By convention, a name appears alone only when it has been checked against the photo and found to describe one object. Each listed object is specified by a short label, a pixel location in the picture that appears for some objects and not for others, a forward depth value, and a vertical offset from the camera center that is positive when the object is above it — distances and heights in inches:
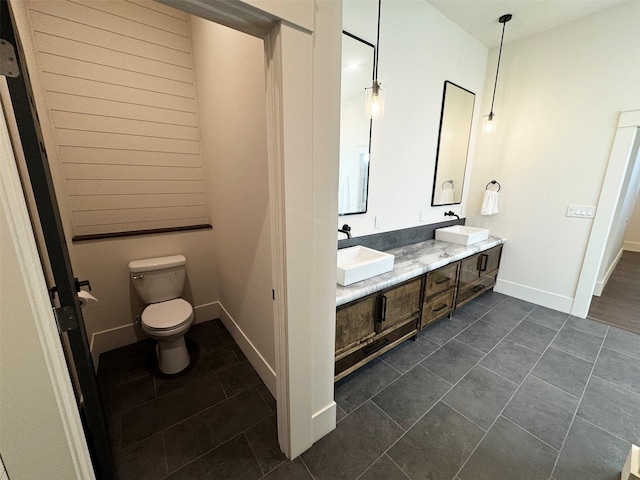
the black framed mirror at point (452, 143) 105.6 +16.2
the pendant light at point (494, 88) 92.6 +41.6
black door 29.3 -8.1
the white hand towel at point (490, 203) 118.6 -10.4
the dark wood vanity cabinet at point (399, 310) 65.7 -40.2
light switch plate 98.4 -11.5
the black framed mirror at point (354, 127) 75.0 +16.1
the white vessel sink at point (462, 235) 105.8 -23.9
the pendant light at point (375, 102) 67.5 +20.7
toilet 69.8 -39.4
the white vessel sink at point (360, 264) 65.9 -24.5
